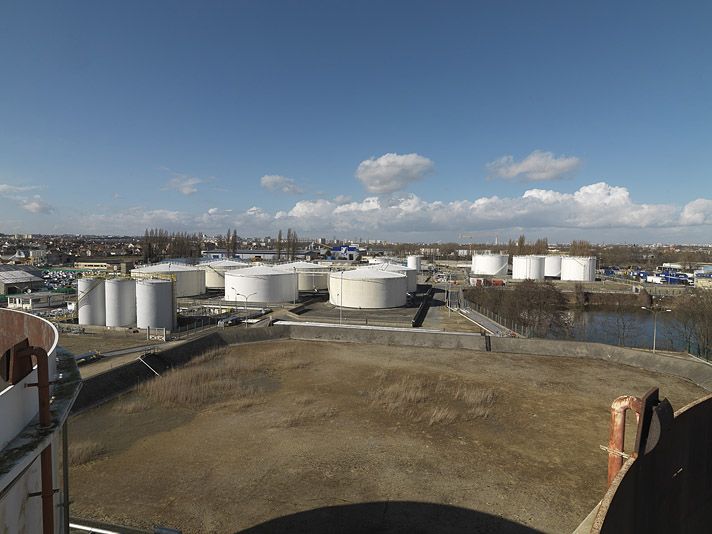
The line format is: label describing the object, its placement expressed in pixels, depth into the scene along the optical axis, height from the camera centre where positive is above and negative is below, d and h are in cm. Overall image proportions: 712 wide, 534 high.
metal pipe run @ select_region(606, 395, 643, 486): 774 -339
